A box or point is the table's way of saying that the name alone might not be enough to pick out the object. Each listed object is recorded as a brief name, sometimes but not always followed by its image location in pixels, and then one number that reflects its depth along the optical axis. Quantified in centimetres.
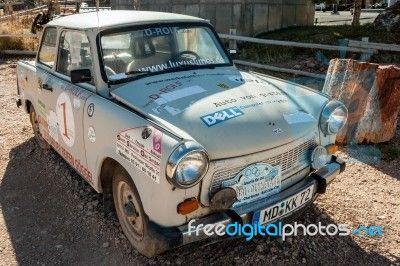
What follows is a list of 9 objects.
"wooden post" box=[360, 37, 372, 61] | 763
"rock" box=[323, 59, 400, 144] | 482
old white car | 256
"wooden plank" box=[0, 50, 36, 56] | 1220
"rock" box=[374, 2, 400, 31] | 1086
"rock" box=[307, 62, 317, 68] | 897
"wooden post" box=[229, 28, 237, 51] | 1023
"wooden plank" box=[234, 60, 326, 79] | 779
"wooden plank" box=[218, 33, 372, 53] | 745
